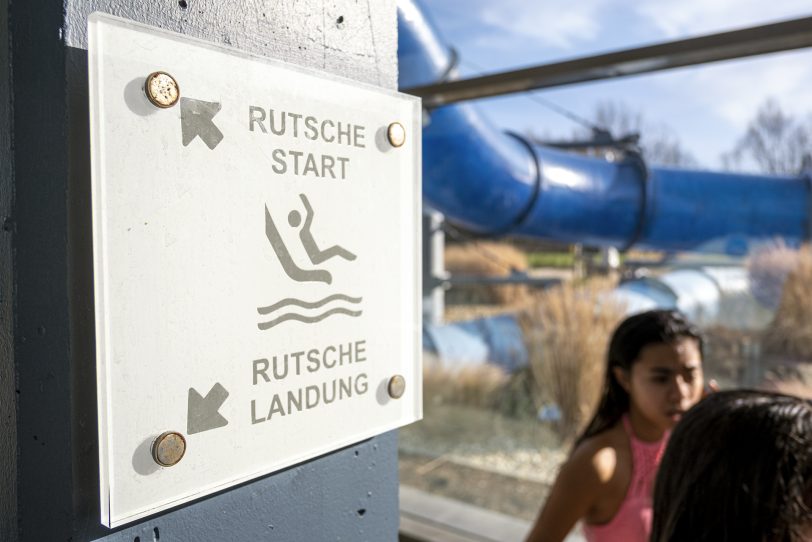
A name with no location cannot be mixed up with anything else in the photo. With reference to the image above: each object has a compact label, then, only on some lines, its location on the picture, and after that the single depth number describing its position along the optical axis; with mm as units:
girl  1310
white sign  530
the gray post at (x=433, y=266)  5459
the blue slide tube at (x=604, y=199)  4012
